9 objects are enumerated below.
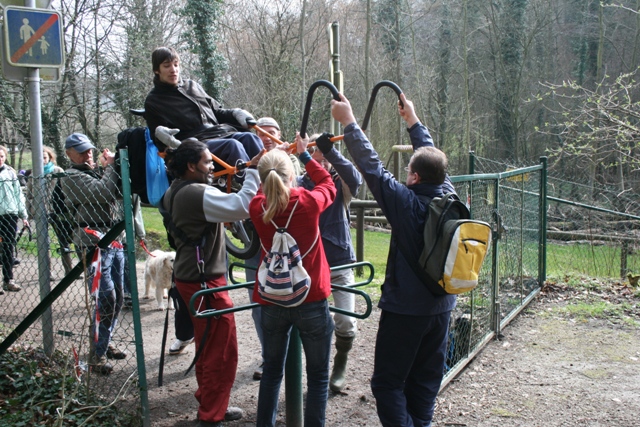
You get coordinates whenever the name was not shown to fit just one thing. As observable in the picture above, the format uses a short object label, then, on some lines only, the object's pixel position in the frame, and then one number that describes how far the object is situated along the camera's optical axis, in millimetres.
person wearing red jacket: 2943
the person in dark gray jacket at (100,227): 4324
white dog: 6438
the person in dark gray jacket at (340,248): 4180
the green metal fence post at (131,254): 3312
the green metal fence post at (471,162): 6023
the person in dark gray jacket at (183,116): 3719
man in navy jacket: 3023
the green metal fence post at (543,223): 7527
